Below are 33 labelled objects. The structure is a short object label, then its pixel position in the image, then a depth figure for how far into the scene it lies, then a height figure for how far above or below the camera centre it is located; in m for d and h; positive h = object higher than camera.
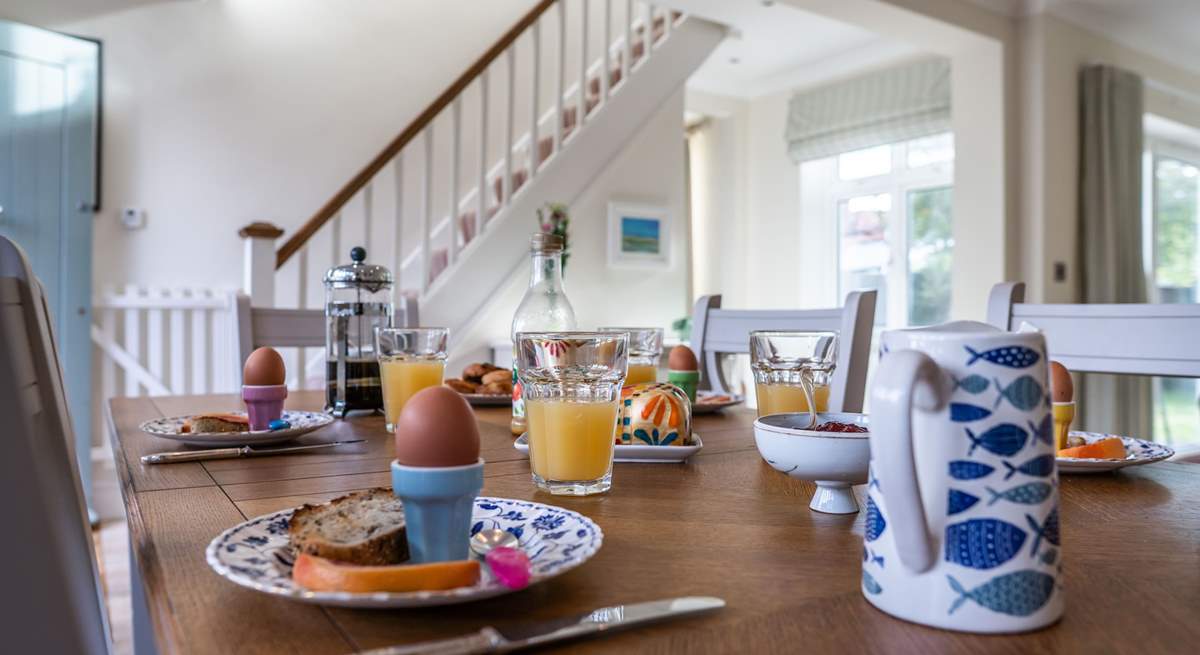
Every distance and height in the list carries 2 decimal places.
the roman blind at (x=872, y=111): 5.01 +1.47
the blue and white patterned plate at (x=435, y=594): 0.42 -0.14
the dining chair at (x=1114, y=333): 1.23 +0.00
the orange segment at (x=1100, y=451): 0.89 -0.13
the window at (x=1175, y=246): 5.72 +0.62
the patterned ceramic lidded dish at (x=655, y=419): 0.95 -0.10
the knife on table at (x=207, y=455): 0.95 -0.14
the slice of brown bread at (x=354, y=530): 0.49 -0.13
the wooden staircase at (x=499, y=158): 3.90 +0.98
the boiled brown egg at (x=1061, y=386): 0.90 -0.06
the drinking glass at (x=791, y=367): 1.03 -0.04
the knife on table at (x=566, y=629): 0.38 -0.15
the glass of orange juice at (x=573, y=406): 0.78 -0.07
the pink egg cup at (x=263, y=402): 1.11 -0.09
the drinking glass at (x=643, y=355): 1.24 -0.03
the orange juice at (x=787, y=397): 1.08 -0.08
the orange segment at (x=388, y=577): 0.44 -0.13
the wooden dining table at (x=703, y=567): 0.43 -0.16
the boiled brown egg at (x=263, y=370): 1.12 -0.05
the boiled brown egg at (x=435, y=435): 0.51 -0.06
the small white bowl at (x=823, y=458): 0.66 -0.10
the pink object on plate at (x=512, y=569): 0.45 -0.13
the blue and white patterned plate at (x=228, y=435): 1.03 -0.13
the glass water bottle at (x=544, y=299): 1.16 +0.05
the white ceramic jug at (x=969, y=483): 0.43 -0.08
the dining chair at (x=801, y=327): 1.36 +0.00
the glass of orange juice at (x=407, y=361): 1.18 -0.04
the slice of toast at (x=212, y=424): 1.09 -0.12
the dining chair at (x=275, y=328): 1.85 +0.02
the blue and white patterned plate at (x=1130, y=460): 0.85 -0.14
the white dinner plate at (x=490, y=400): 1.52 -0.12
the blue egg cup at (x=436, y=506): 0.50 -0.11
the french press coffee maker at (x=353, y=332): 1.43 +0.01
